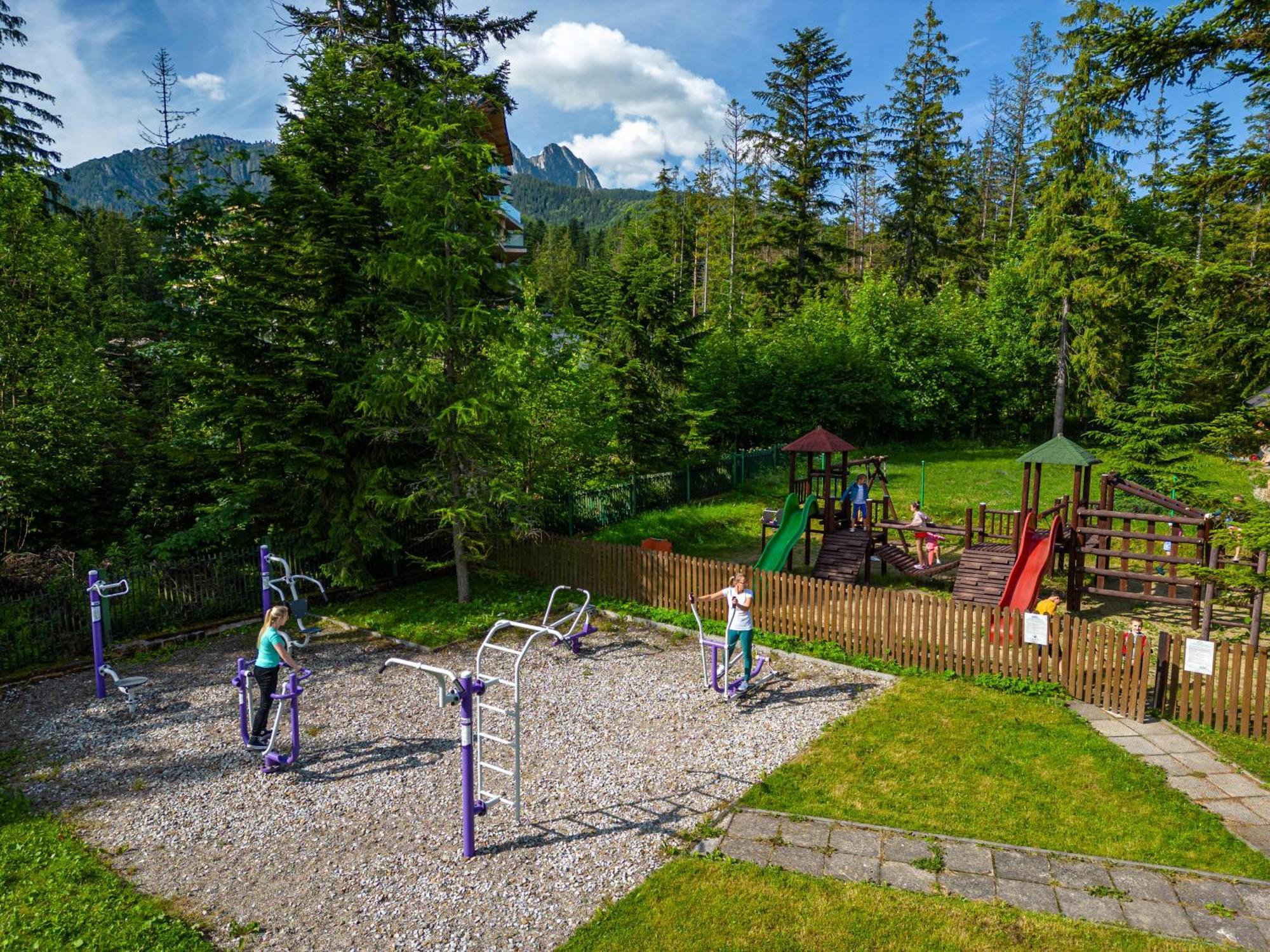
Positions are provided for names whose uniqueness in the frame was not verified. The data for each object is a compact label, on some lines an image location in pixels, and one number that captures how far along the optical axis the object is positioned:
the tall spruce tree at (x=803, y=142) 38.81
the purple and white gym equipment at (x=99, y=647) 10.41
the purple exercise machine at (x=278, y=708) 8.48
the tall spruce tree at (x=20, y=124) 21.91
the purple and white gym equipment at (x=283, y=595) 11.98
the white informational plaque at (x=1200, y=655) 9.05
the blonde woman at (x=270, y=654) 8.48
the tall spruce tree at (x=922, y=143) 42.41
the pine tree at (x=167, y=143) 19.58
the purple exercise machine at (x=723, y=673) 10.48
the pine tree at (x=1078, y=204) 28.19
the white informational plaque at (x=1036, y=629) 10.26
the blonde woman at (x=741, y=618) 10.36
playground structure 12.84
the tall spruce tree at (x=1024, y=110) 49.34
